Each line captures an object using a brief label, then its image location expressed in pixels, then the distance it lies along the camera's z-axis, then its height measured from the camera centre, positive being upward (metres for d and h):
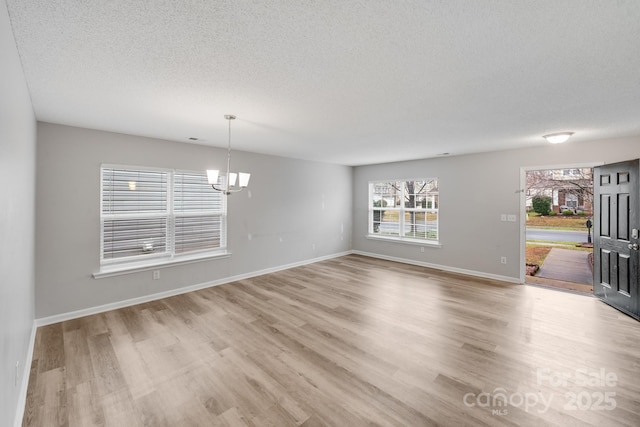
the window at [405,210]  6.15 +0.09
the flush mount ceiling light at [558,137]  3.75 +1.09
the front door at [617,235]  3.48 -0.28
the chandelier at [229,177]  3.13 +0.43
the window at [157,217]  3.83 -0.08
